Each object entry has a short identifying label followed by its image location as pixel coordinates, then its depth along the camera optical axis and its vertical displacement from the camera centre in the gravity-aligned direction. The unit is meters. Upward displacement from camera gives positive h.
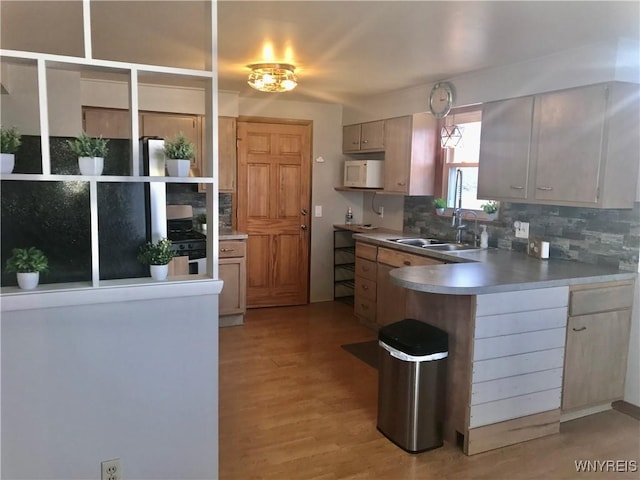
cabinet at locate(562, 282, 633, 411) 3.04 -0.95
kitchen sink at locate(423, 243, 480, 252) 4.24 -0.49
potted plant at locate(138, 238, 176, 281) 2.08 -0.31
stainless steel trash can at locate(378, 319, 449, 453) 2.79 -1.13
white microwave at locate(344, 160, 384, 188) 5.36 +0.18
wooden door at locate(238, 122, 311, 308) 5.61 -0.25
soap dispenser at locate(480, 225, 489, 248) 4.17 -0.41
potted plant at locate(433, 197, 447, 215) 4.67 -0.13
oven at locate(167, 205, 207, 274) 4.59 -0.52
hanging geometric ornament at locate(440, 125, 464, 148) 4.39 +0.47
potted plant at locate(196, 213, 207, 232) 5.23 -0.37
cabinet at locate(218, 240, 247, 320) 4.96 -0.91
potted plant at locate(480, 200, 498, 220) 4.20 -0.14
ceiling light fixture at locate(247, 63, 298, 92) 3.79 +0.85
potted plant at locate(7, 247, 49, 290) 1.87 -0.32
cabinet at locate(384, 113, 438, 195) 4.73 +0.36
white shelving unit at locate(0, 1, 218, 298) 1.81 +0.11
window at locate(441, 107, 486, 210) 4.45 +0.33
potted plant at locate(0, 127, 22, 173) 1.81 +0.13
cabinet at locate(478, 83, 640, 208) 3.11 +0.32
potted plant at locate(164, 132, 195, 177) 2.09 +0.12
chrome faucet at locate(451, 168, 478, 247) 4.45 -0.21
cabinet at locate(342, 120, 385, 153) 5.22 +0.58
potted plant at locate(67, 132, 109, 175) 1.91 +0.12
